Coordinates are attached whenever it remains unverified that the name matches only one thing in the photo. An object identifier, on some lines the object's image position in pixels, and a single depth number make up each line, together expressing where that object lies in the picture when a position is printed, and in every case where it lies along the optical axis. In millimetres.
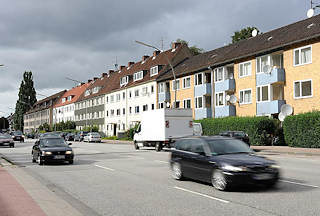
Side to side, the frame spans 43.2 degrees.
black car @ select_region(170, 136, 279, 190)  9531
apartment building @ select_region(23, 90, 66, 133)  124875
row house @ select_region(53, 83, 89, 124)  106375
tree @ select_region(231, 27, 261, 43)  59878
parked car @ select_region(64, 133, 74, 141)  67206
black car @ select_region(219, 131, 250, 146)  29062
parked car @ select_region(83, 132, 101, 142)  55697
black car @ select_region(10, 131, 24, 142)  59656
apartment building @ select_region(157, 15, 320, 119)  34506
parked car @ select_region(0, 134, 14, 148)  40562
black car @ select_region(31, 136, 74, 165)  18266
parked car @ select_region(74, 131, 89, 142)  62806
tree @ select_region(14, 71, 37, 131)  122250
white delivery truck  28172
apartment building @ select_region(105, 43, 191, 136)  63781
